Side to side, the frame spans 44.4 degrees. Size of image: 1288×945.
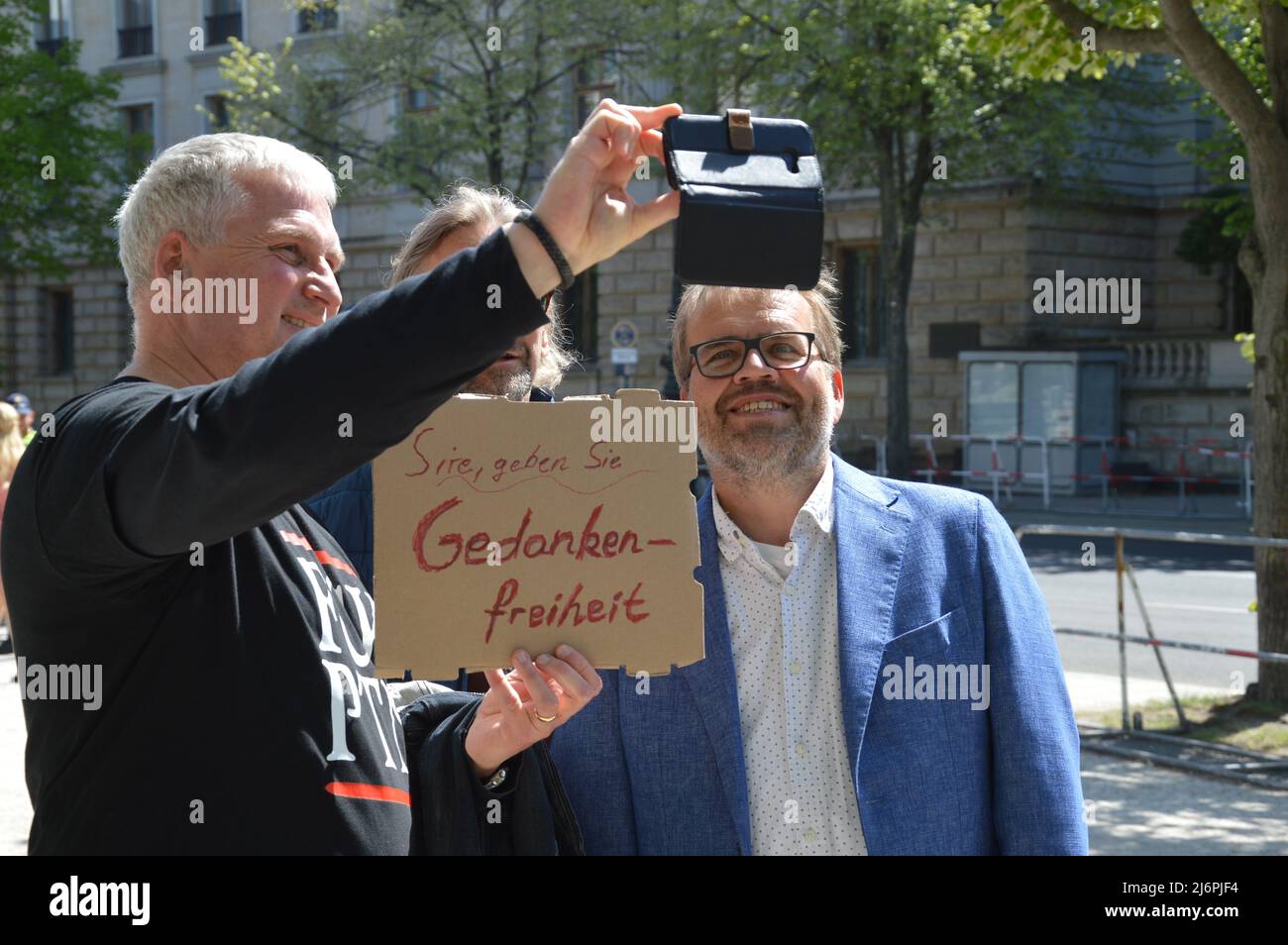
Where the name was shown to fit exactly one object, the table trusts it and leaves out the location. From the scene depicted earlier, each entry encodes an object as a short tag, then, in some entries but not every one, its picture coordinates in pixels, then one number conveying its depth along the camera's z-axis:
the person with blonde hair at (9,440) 10.66
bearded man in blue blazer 2.80
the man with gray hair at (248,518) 1.62
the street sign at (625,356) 25.59
